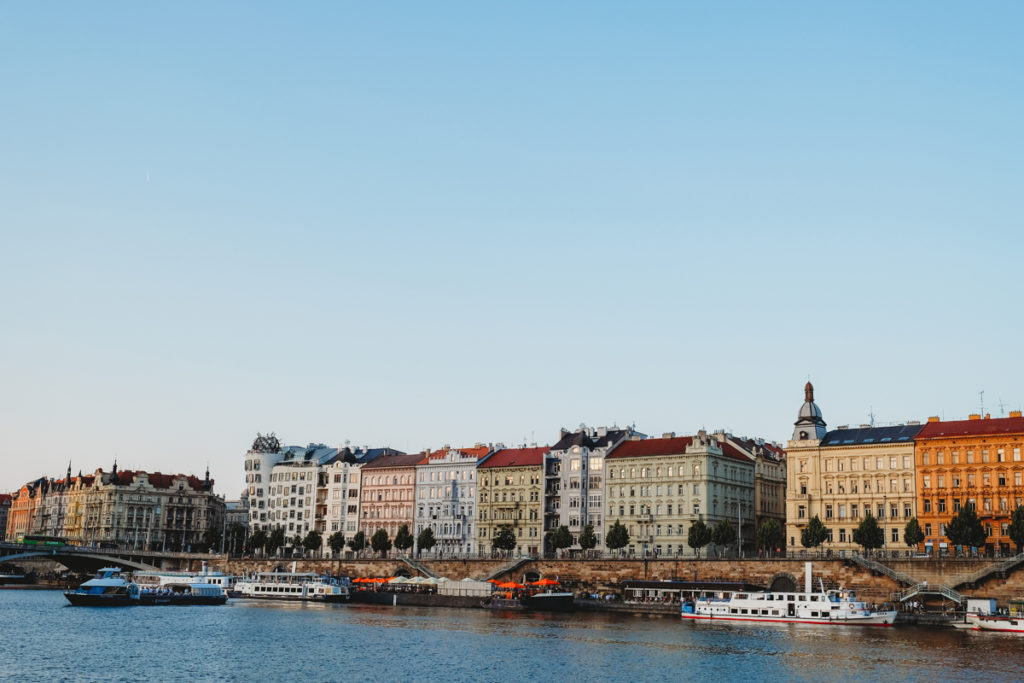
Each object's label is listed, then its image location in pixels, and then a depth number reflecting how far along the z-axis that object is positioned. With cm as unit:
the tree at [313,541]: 17325
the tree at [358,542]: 16525
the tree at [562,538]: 14088
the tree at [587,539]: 14075
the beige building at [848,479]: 12619
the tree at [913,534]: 11400
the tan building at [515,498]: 15588
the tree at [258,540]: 18138
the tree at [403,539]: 15938
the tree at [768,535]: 12519
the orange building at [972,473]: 11794
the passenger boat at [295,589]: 13675
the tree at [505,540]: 15000
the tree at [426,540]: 15838
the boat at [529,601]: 11950
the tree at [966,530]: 10988
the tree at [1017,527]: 10400
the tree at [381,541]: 16112
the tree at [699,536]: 12875
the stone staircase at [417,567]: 14825
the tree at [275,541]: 17912
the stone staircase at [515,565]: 13950
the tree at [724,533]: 12875
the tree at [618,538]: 13612
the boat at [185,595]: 12975
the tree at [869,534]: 11519
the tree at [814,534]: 12019
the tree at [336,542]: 16888
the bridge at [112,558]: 16975
